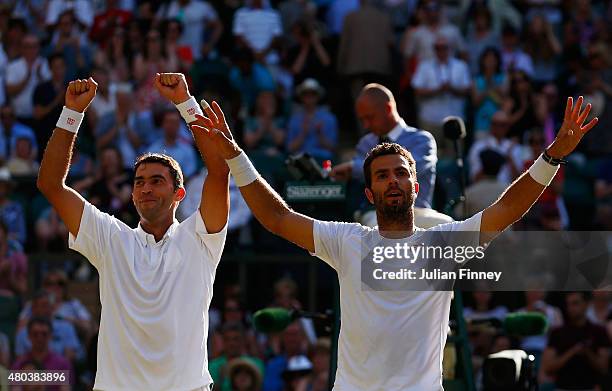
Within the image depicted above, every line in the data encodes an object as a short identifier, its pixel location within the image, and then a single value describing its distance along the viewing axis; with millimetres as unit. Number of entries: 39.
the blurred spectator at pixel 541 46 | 16203
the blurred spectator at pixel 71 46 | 15509
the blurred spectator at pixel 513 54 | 15742
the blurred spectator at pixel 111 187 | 13664
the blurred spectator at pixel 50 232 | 13812
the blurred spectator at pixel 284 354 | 12188
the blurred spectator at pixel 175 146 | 14117
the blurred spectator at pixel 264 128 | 14750
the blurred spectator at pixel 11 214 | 13680
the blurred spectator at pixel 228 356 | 11961
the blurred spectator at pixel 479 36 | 15922
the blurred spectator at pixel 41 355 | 12062
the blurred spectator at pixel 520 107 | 15055
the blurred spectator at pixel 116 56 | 15461
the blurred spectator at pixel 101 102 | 14953
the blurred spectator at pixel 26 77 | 15461
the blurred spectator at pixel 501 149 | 14336
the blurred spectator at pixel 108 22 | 15898
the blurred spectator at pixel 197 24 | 15992
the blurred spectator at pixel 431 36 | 15578
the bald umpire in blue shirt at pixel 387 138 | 8695
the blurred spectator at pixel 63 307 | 12773
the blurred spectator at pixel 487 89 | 15188
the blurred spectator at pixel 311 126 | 14805
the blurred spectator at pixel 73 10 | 16188
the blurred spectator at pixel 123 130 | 14766
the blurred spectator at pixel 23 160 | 14562
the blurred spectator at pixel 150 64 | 15164
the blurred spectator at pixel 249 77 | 15328
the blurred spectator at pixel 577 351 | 12414
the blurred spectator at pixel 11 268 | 13398
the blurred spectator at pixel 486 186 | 13391
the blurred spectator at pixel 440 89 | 15242
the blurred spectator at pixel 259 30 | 15852
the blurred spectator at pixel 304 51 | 16031
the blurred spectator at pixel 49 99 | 15094
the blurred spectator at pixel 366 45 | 15805
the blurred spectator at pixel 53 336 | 12461
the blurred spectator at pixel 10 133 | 14785
